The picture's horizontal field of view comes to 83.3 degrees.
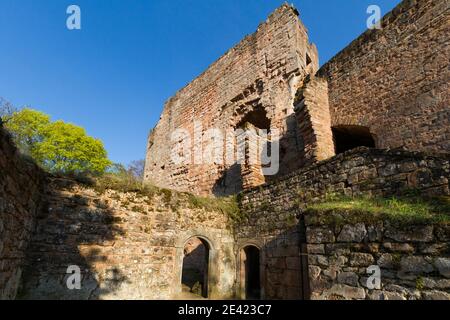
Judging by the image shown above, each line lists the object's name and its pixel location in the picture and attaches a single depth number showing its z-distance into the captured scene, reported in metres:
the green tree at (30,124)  17.16
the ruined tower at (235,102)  10.48
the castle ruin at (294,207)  3.53
